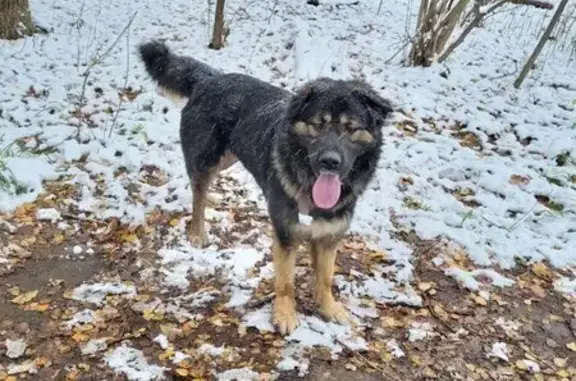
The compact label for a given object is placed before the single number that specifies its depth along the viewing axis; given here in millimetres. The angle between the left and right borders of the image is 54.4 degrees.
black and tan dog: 3188
